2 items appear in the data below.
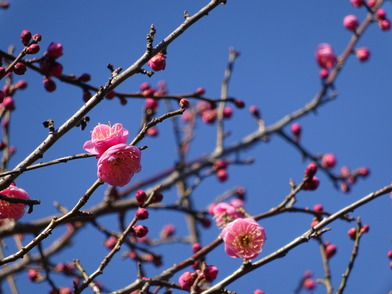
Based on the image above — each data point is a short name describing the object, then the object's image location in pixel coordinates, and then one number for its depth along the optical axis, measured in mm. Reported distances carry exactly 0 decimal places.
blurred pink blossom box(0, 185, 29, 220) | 4090
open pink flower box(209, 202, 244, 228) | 5895
